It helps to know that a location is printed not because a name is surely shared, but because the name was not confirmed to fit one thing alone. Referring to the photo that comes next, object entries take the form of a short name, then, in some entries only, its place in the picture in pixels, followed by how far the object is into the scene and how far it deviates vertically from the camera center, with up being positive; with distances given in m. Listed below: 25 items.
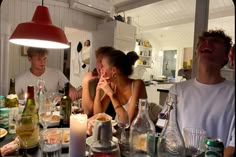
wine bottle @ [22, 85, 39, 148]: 0.84 -0.19
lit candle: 0.68 -0.24
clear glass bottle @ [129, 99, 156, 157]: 0.74 -0.24
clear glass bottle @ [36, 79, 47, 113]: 1.31 -0.18
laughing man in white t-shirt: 1.11 -0.11
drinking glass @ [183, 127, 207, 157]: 0.76 -0.28
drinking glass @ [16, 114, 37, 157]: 0.77 -0.23
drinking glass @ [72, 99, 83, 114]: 1.35 -0.27
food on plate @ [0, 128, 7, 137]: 0.89 -0.30
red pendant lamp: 0.81 +0.18
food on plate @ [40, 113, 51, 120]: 1.18 -0.29
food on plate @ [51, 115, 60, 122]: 1.18 -0.29
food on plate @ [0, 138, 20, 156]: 0.70 -0.29
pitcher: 0.61 -0.23
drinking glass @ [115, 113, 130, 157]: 0.77 -0.29
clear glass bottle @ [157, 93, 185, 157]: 0.70 -0.24
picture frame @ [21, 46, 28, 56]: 1.61 +0.17
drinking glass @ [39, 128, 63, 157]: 0.69 -0.27
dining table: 0.72 -0.32
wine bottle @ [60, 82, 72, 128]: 1.18 -0.24
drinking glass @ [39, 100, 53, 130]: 1.11 -0.28
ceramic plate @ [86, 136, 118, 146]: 0.79 -0.29
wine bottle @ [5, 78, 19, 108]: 1.18 -0.20
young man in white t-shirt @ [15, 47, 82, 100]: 1.64 -0.04
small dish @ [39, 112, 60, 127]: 1.12 -0.30
